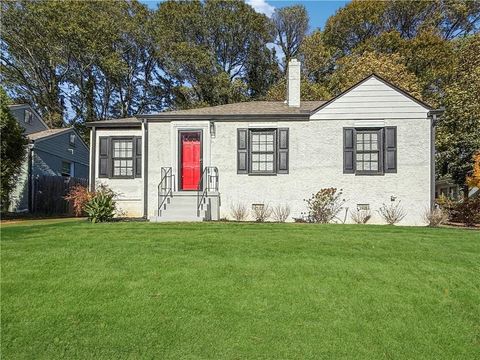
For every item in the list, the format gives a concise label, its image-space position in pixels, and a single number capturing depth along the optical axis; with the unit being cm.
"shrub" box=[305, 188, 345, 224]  1226
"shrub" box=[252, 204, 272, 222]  1232
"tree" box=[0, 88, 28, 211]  1388
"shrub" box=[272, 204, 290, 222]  1243
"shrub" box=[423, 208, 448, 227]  1158
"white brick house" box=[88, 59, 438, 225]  1227
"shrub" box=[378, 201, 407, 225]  1216
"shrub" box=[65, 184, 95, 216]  1221
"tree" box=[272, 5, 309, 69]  3300
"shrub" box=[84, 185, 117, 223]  1089
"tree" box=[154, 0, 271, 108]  2953
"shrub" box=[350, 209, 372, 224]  1229
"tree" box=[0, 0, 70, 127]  2644
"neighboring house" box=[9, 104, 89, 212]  1873
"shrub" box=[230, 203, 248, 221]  1241
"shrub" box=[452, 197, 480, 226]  1307
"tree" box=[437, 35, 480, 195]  1764
